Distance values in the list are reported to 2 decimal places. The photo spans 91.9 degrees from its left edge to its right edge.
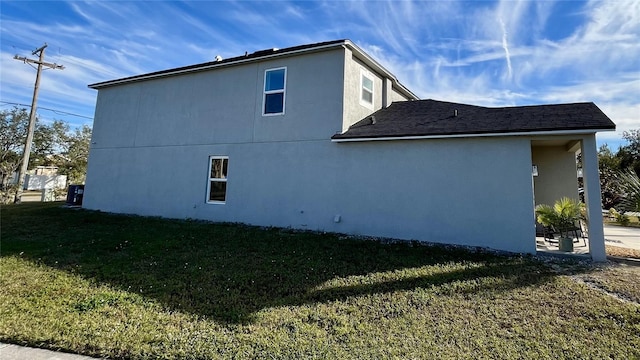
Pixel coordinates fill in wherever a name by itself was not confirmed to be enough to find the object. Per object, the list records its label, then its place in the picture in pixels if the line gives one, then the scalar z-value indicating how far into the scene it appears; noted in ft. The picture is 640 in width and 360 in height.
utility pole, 60.95
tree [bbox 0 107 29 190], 86.12
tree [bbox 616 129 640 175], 77.82
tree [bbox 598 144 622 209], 65.63
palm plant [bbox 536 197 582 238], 24.95
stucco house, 25.22
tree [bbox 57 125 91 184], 96.63
